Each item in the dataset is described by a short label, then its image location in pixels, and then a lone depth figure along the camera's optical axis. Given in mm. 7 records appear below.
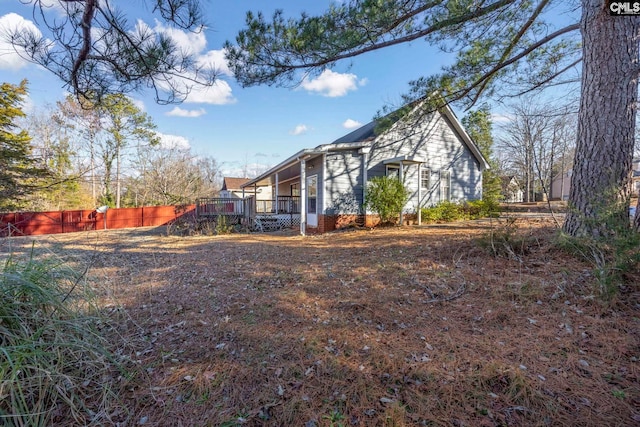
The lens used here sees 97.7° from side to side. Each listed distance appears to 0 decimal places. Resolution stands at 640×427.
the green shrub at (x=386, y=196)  9836
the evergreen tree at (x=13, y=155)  6160
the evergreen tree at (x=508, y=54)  3912
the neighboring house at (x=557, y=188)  34478
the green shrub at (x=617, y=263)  2852
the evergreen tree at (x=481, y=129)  24208
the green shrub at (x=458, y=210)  11367
